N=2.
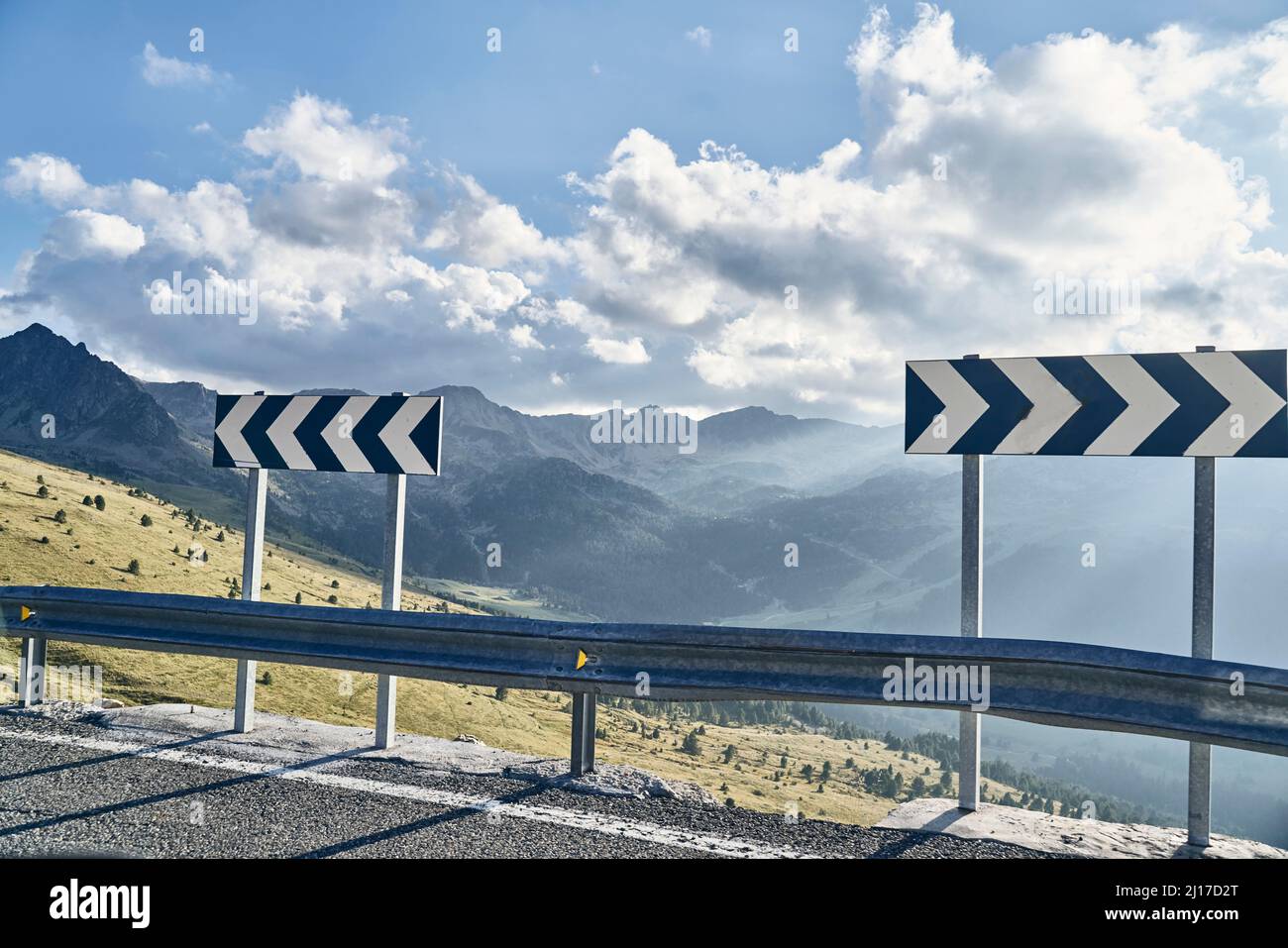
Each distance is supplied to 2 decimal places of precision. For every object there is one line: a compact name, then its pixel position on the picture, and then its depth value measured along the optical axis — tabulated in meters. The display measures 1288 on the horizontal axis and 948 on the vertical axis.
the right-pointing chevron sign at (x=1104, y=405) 5.95
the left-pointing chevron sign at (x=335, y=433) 7.80
